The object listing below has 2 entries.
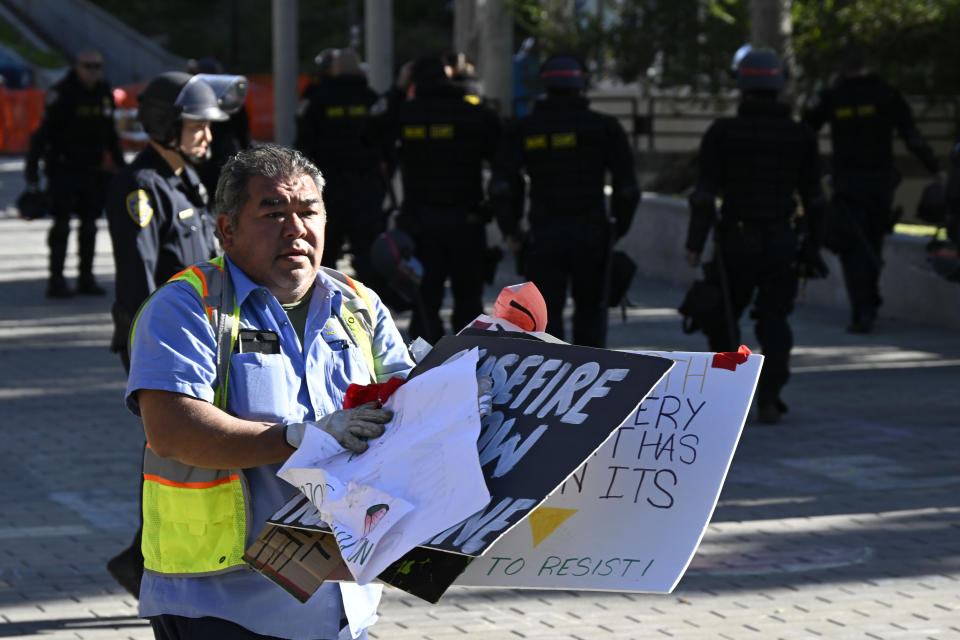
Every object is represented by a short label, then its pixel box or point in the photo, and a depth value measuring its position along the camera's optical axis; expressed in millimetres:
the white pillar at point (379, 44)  21188
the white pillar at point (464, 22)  28172
